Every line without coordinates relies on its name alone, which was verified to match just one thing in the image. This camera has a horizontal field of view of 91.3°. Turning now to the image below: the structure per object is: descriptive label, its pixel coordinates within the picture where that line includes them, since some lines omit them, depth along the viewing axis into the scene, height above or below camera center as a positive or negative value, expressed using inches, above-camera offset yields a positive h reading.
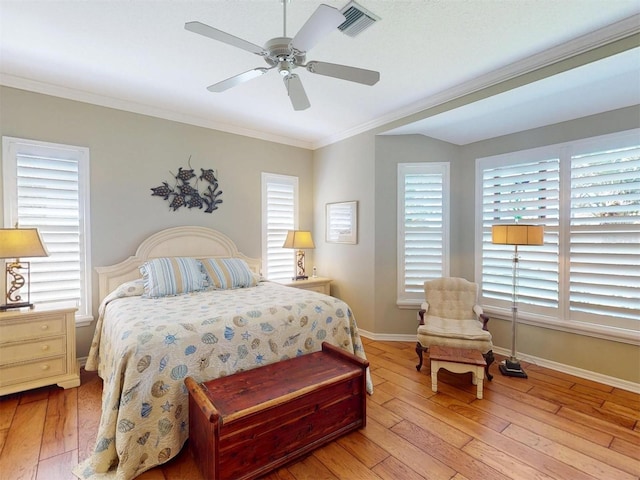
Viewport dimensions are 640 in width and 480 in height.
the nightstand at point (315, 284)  165.8 -27.4
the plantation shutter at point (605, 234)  109.5 +0.9
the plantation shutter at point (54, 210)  115.4 +8.2
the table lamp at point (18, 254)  100.3 -7.5
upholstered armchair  116.6 -36.3
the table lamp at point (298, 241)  168.4 -4.1
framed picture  170.2 +6.5
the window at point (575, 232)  110.7 +1.7
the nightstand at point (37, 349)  100.2 -39.7
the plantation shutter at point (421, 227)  157.6 +4.0
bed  69.9 -29.7
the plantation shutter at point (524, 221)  128.3 +6.3
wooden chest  66.6 -42.5
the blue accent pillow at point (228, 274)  130.8 -17.7
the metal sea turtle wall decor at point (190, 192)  145.6 +19.5
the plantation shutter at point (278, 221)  177.5 +6.9
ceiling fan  60.9 +40.8
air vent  75.7 +54.8
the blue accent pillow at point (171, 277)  116.2 -17.4
